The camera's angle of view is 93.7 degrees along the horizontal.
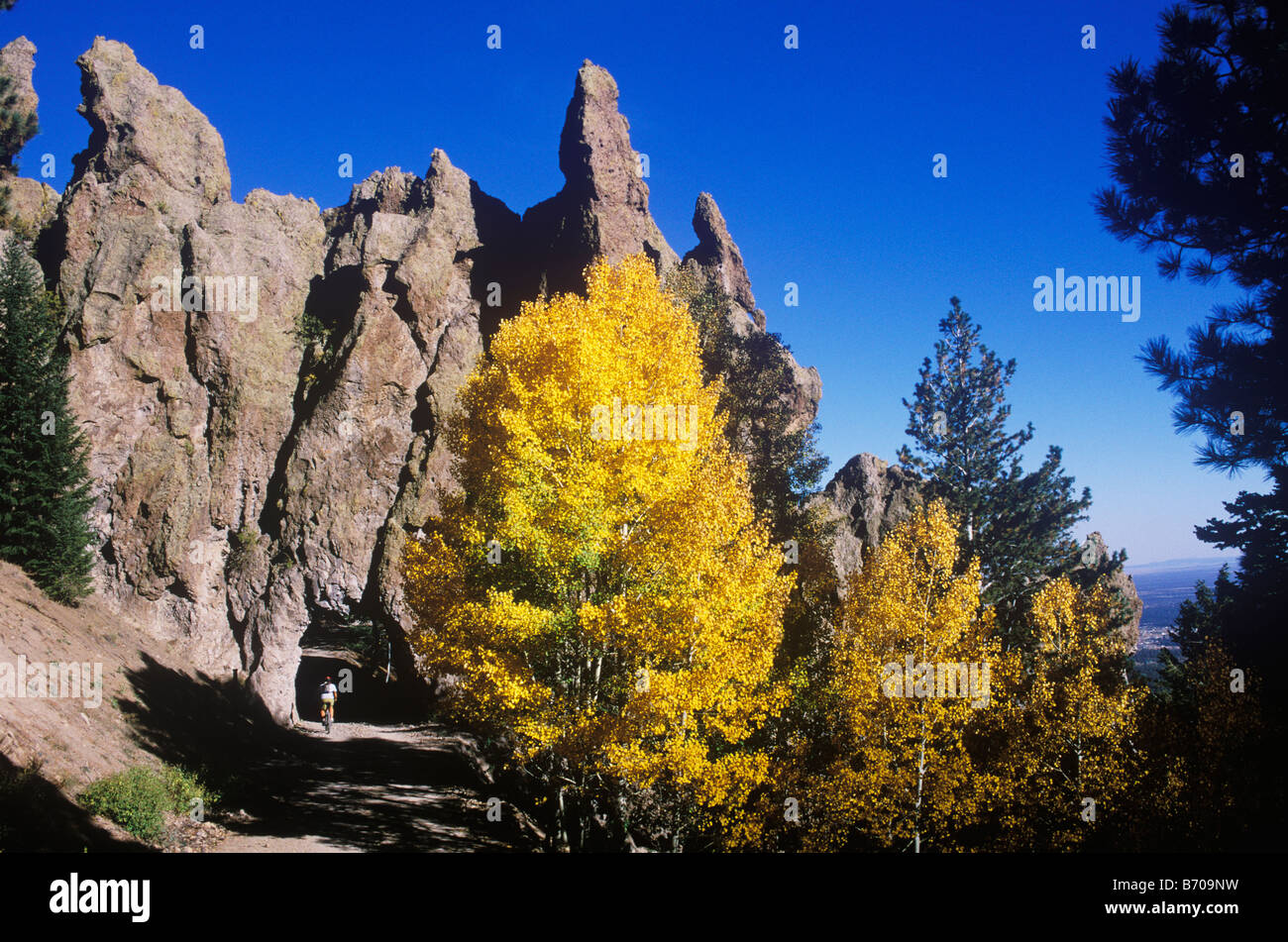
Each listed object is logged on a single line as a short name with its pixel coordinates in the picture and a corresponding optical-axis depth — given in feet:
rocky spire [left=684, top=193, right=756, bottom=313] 155.22
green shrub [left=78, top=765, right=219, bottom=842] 38.52
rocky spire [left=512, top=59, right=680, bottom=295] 119.75
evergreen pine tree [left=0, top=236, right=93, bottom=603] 59.06
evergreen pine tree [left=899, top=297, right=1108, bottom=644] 86.07
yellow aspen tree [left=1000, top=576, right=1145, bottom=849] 53.72
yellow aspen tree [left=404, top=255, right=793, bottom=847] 37.47
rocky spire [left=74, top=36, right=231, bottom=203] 94.68
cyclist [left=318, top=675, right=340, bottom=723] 80.28
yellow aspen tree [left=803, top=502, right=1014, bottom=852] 47.88
